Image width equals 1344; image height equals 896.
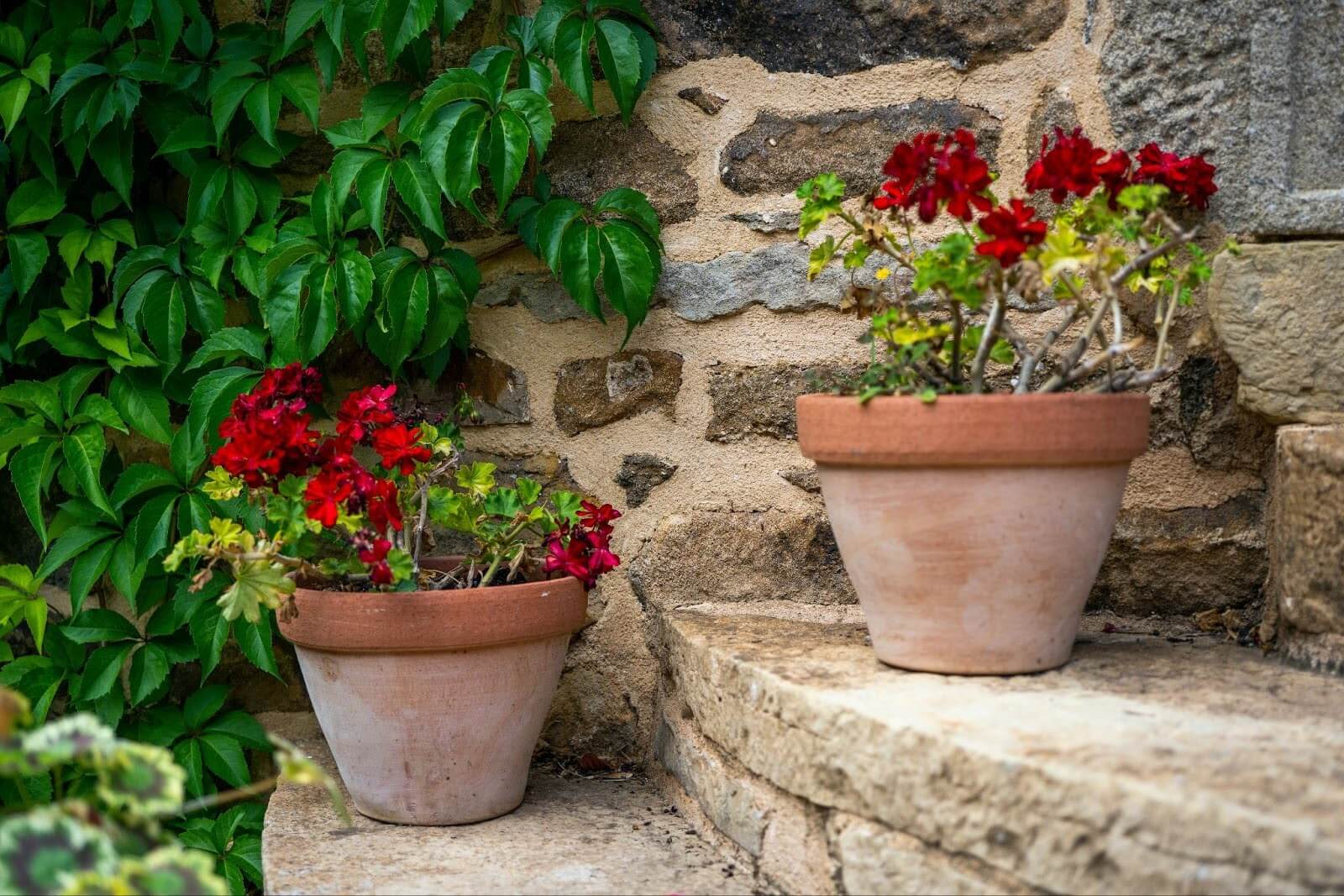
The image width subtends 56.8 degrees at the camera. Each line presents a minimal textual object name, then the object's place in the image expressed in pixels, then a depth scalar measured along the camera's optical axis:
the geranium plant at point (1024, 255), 1.48
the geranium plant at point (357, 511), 1.66
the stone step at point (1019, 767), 1.07
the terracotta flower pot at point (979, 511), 1.46
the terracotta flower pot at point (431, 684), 1.67
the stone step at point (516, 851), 1.55
